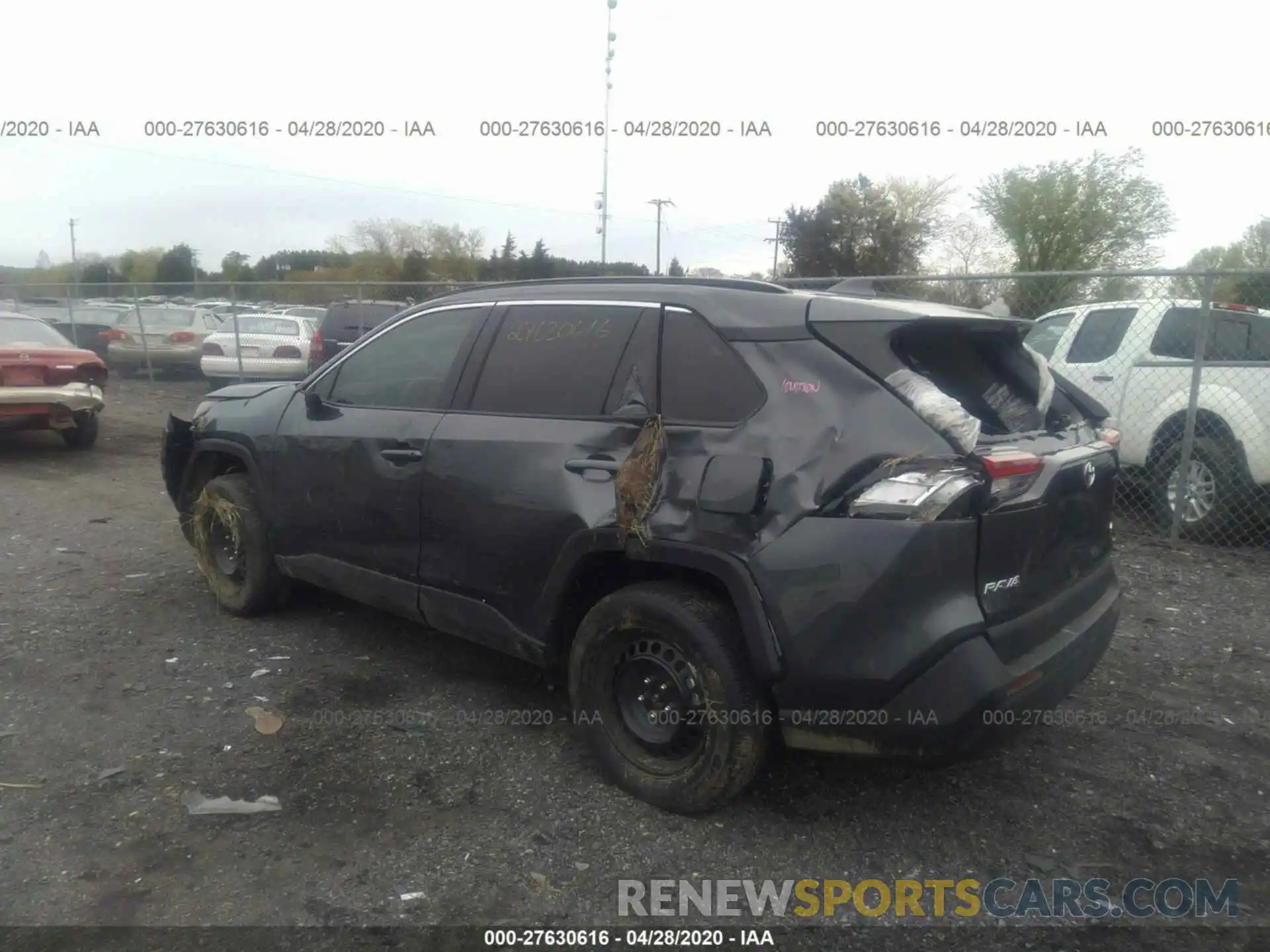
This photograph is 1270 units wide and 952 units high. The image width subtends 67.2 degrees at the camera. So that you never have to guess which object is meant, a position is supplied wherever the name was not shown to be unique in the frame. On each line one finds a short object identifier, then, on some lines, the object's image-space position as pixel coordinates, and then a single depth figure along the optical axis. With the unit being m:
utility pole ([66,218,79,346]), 18.33
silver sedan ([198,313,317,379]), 14.59
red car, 9.20
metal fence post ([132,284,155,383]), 16.44
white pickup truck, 6.61
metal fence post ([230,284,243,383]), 13.95
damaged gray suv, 2.77
